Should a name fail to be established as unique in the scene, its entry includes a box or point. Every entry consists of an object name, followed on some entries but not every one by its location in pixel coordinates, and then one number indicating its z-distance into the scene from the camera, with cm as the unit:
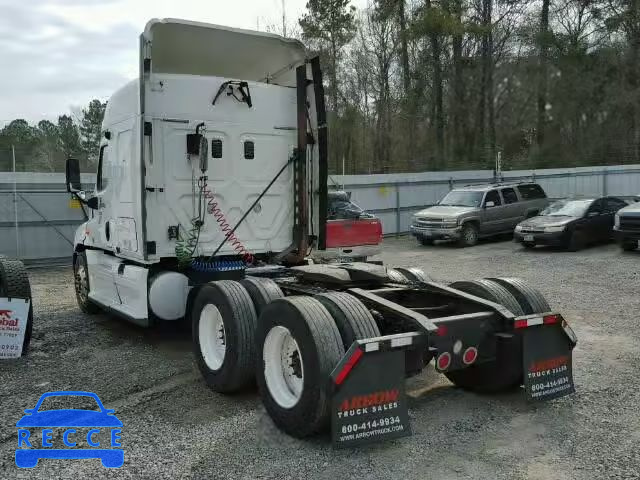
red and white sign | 631
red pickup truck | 815
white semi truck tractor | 405
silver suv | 1791
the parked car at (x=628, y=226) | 1457
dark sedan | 1588
